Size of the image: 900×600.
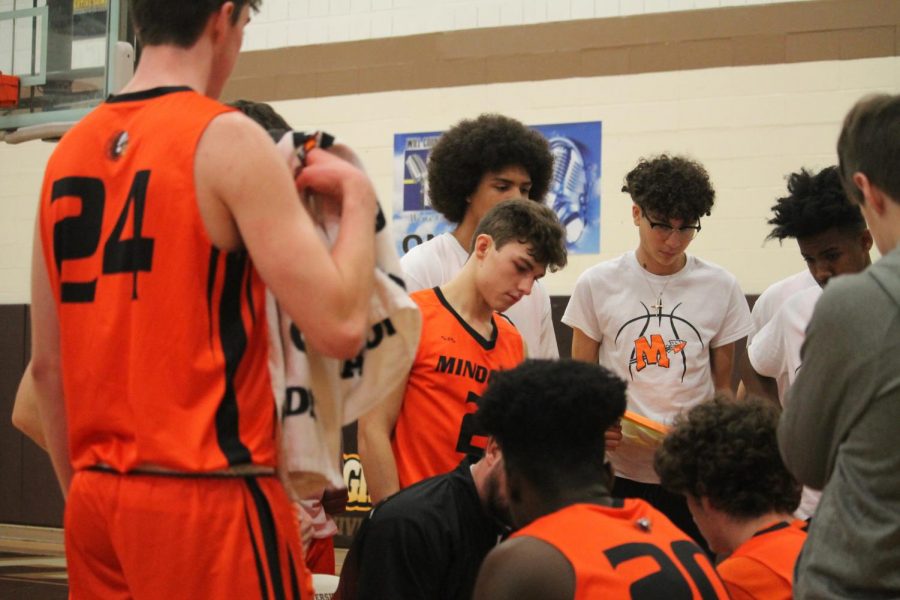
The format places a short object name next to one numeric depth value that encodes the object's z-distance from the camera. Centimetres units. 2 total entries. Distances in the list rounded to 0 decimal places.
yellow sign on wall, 573
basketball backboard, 555
